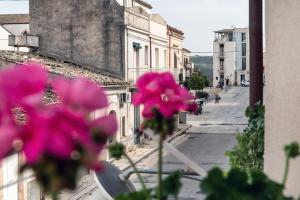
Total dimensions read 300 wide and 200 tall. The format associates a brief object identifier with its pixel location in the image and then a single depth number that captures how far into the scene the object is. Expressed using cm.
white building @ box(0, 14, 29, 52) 3947
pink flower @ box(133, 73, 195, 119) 119
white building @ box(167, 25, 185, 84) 3781
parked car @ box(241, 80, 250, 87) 8914
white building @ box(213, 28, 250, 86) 9094
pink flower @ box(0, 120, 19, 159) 81
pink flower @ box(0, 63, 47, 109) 85
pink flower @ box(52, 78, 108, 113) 87
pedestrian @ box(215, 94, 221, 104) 5453
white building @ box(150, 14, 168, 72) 3103
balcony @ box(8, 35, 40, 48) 2606
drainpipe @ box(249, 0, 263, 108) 586
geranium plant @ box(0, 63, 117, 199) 80
